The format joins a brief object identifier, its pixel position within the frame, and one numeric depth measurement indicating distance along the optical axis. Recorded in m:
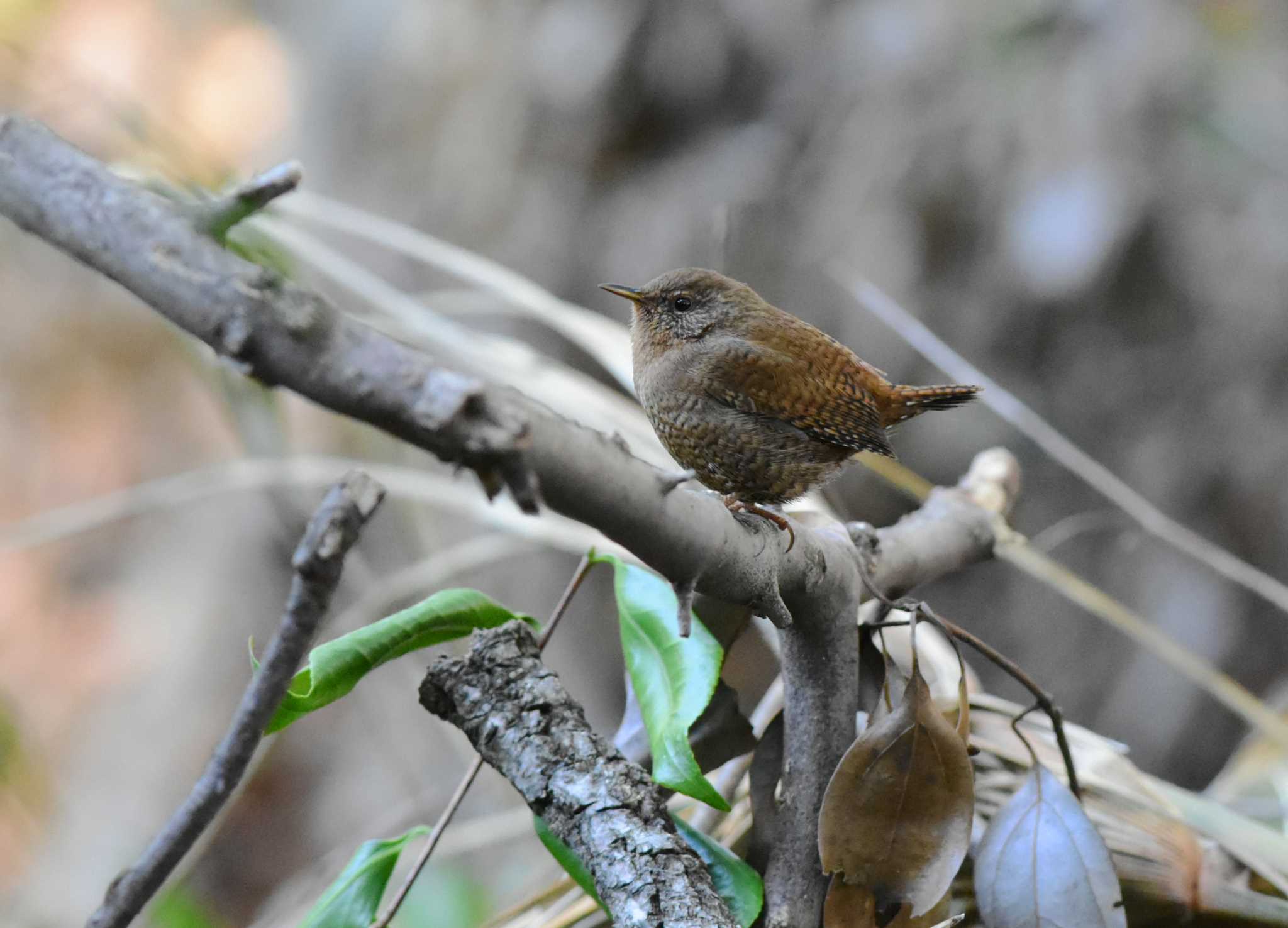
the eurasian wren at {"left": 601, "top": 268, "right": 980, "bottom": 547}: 5.53
